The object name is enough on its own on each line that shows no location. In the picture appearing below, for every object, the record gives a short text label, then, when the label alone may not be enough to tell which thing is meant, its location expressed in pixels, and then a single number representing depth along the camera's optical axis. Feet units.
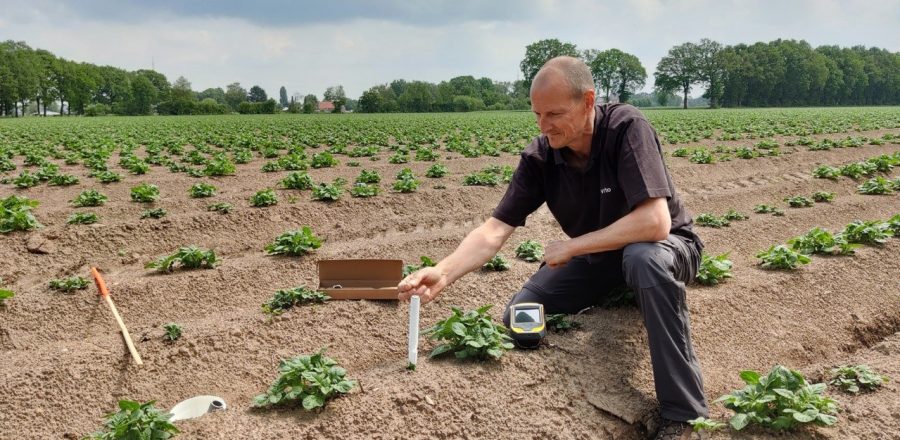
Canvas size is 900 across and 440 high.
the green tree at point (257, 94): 504.84
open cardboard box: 16.47
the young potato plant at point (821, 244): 19.03
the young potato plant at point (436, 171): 39.75
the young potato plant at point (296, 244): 21.25
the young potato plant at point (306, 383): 10.37
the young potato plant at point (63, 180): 35.70
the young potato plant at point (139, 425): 9.36
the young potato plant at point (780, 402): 9.29
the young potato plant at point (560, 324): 13.53
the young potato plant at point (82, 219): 24.88
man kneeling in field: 10.11
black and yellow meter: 12.18
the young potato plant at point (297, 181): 32.24
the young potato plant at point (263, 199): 28.27
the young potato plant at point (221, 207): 27.04
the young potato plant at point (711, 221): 26.40
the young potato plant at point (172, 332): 15.25
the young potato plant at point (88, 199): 28.37
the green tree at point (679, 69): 383.65
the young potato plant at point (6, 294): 16.94
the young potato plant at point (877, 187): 33.40
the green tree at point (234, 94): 428.97
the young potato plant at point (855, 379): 10.90
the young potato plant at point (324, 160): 44.80
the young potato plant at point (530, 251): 20.42
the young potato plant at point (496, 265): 18.99
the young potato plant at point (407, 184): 33.01
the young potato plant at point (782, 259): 17.42
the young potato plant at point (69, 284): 18.48
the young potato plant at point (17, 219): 23.32
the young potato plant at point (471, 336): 11.64
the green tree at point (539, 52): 352.90
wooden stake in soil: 14.39
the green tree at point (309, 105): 272.92
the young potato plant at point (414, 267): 16.38
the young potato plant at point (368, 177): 35.68
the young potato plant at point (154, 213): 26.30
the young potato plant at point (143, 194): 29.48
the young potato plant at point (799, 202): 30.99
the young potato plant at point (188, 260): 19.84
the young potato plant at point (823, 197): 31.48
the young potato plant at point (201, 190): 31.14
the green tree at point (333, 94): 481.46
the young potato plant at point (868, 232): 20.02
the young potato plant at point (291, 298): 16.43
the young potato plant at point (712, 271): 16.16
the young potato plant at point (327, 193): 29.78
